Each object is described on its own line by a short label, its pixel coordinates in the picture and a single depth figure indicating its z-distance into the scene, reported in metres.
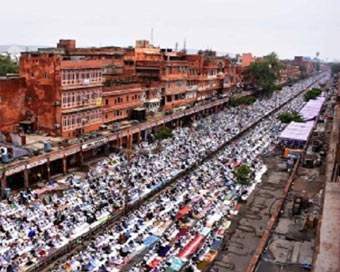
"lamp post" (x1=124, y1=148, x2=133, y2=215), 30.98
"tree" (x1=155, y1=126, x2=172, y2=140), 53.14
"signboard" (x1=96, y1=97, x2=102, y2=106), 48.88
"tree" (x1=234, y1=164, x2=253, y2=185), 36.41
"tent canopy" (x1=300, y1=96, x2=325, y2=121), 75.05
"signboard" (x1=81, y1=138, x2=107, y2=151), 42.24
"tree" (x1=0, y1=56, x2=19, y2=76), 70.50
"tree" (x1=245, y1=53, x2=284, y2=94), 108.88
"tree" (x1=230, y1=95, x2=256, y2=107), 87.66
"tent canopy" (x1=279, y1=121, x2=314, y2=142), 52.72
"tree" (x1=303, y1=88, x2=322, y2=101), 105.89
